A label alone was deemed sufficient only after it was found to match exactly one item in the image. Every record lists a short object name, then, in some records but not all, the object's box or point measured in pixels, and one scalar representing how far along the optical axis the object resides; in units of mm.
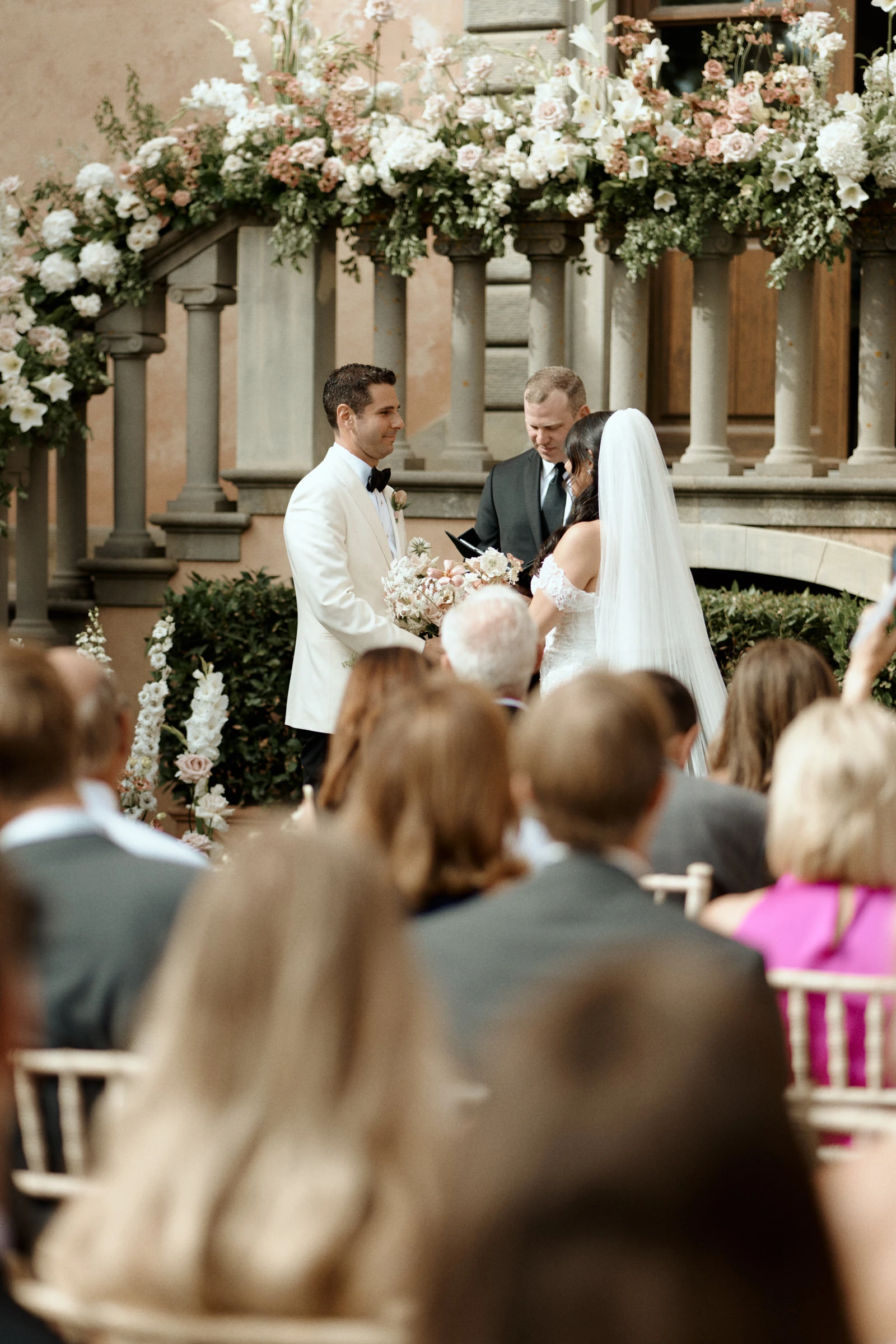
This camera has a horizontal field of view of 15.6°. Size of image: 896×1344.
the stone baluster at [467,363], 13308
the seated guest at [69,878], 4396
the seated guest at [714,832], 6416
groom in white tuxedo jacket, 10541
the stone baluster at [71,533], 14811
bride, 9790
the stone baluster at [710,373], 12720
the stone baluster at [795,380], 12587
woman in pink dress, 4917
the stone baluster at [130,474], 14104
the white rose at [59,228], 13613
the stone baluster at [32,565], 14223
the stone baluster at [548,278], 12929
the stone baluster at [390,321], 13449
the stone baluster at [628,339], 12966
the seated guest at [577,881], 4322
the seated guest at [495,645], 7335
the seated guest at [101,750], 5877
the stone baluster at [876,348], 12207
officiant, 10957
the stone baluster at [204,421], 13881
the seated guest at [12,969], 2723
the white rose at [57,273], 13576
